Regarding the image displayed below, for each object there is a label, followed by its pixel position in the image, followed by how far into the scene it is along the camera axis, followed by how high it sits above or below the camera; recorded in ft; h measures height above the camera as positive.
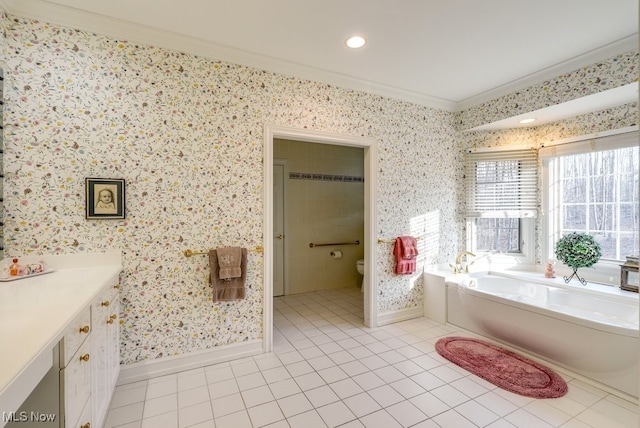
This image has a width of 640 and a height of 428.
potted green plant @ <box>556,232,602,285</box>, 8.80 -1.22
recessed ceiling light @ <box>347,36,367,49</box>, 7.33 +4.37
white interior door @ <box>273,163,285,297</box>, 14.06 -0.82
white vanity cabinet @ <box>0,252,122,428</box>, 2.80 -1.57
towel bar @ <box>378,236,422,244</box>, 10.48 -1.06
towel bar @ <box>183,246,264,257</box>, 7.55 -1.06
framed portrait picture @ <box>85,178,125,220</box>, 6.59 +0.32
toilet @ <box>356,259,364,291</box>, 14.73 -2.75
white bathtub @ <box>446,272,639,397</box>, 6.53 -2.91
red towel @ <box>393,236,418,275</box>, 10.53 -1.53
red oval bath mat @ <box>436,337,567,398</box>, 6.77 -4.08
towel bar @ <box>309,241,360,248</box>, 14.90 -1.70
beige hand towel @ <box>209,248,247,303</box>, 7.64 -1.91
